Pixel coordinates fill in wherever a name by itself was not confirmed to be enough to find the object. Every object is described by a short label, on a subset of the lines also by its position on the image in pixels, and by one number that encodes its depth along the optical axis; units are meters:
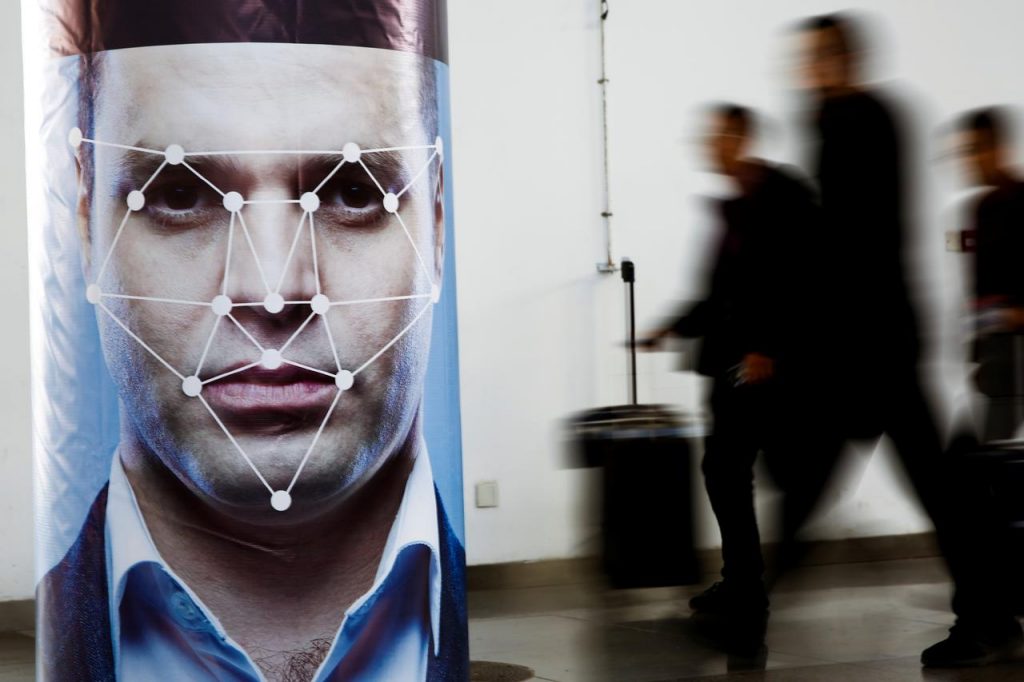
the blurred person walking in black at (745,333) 5.38
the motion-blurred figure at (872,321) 5.02
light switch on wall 8.06
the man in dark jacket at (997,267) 5.83
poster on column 3.46
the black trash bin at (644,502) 5.93
